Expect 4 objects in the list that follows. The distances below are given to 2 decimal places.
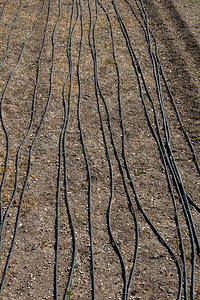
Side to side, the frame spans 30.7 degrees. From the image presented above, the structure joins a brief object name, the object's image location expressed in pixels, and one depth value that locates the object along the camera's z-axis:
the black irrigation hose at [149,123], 5.19
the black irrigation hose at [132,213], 4.95
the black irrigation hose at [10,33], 8.70
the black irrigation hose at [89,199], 5.00
